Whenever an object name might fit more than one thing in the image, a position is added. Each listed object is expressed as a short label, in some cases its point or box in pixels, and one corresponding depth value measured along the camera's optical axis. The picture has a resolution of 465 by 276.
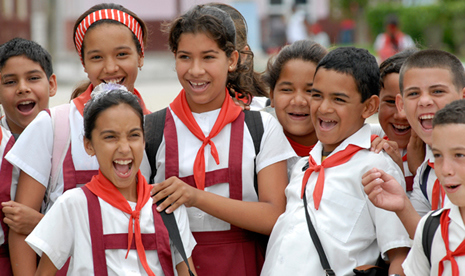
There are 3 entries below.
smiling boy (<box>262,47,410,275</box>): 5.45
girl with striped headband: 6.07
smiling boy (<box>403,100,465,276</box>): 4.64
